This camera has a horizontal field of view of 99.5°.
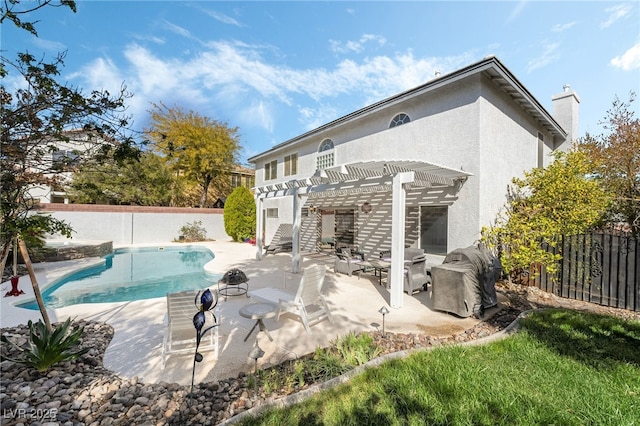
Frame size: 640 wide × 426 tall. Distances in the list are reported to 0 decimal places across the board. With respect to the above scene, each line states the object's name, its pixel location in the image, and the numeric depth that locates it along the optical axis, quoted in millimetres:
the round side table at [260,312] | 5395
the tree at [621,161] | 10062
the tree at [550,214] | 8547
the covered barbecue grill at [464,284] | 6754
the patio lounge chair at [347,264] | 11336
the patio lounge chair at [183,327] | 4949
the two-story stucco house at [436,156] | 9594
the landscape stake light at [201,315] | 3365
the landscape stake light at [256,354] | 3656
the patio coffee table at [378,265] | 10203
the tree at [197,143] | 29609
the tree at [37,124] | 3426
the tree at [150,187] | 25078
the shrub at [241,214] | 24016
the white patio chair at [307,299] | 6129
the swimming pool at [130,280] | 9828
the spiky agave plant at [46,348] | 4129
